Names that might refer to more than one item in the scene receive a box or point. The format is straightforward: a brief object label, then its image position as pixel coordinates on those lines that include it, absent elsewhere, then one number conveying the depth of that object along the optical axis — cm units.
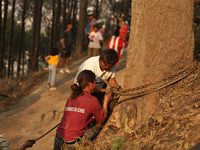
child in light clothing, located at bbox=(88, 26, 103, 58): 912
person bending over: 407
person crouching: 354
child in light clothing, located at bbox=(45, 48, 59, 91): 820
